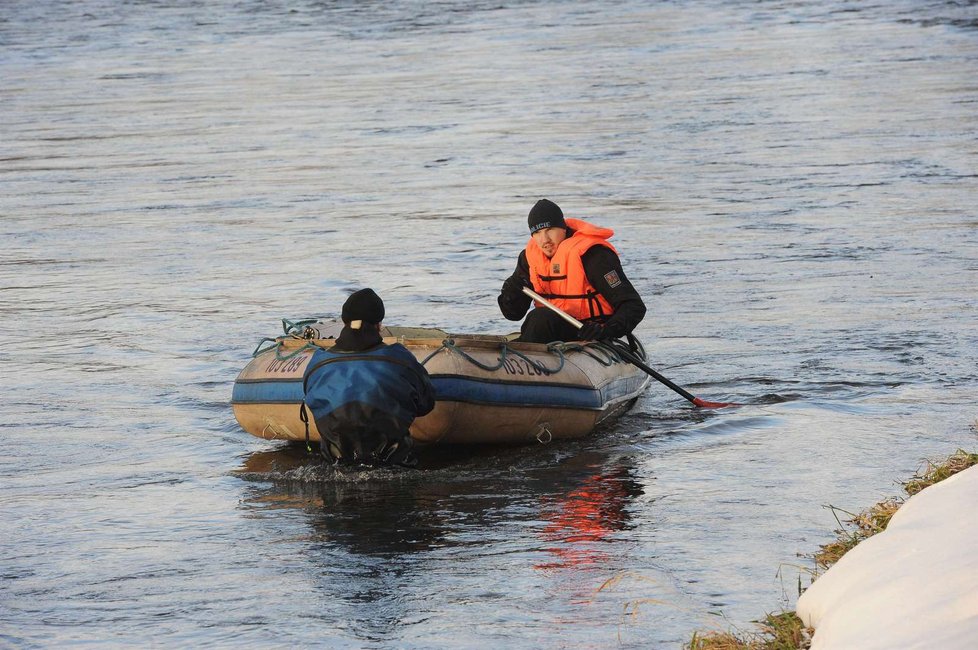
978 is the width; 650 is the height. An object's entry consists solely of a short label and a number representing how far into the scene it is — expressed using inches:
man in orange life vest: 838.5
